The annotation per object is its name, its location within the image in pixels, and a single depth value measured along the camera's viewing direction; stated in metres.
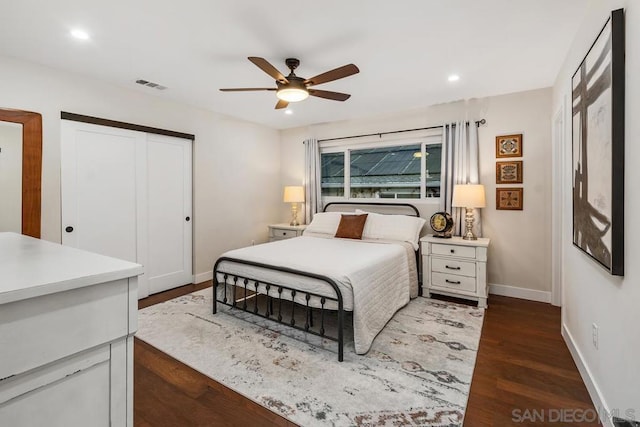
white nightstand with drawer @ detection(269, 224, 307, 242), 5.07
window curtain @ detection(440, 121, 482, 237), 4.00
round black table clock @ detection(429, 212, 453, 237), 3.96
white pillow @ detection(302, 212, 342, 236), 4.55
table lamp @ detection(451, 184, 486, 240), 3.69
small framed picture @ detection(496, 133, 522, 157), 3.77
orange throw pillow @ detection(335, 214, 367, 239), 4.17
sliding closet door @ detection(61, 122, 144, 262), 3.25
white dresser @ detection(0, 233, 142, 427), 0.72
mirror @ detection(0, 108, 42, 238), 2.85
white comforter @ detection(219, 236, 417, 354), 2.47
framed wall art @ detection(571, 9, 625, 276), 1.45
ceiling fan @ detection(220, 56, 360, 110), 2.46
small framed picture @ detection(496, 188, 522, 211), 3.80
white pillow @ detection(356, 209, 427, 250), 4.02
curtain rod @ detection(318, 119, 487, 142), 4.00
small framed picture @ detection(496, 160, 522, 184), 3.79
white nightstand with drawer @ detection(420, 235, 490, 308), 3.54
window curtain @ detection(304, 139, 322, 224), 5.31
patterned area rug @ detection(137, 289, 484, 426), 1.87
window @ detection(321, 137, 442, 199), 4.51
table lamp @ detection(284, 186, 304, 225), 5.25
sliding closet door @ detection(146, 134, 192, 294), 3.99
